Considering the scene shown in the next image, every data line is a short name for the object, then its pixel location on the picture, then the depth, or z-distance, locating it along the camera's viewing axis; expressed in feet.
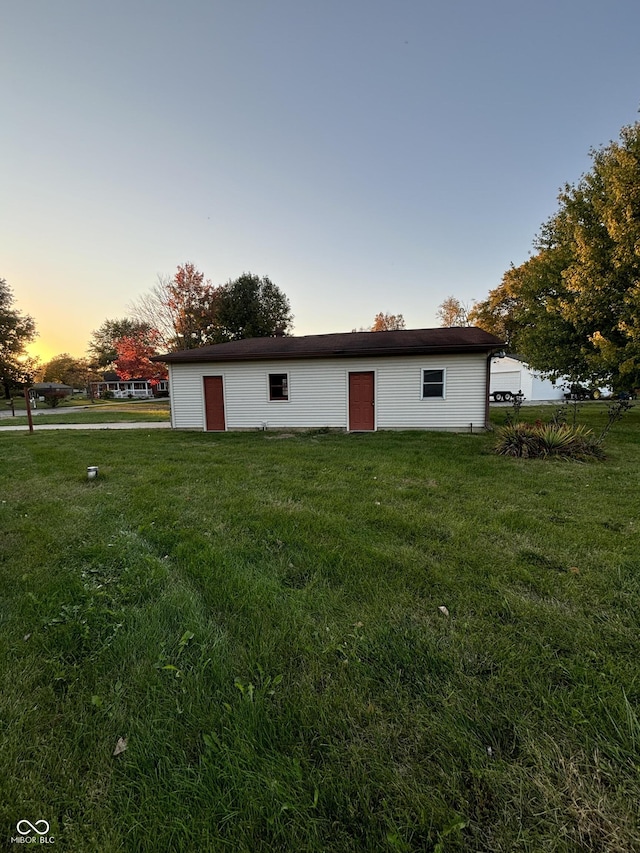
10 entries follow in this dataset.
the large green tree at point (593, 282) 35.63
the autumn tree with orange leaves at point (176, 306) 88.58
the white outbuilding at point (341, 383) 37.19
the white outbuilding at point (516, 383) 85.81
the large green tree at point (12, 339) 116.47
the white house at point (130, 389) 179.83
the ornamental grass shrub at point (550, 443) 23.97
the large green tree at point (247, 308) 96.37
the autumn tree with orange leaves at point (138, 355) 84.48
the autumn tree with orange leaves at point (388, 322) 148.66
